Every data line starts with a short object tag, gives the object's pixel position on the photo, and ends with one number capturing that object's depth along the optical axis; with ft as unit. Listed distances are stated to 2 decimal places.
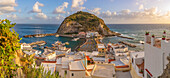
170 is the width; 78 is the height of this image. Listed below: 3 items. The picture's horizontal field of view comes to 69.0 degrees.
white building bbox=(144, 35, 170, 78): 18.86
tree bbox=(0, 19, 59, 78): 17.42
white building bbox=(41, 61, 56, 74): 50.67
